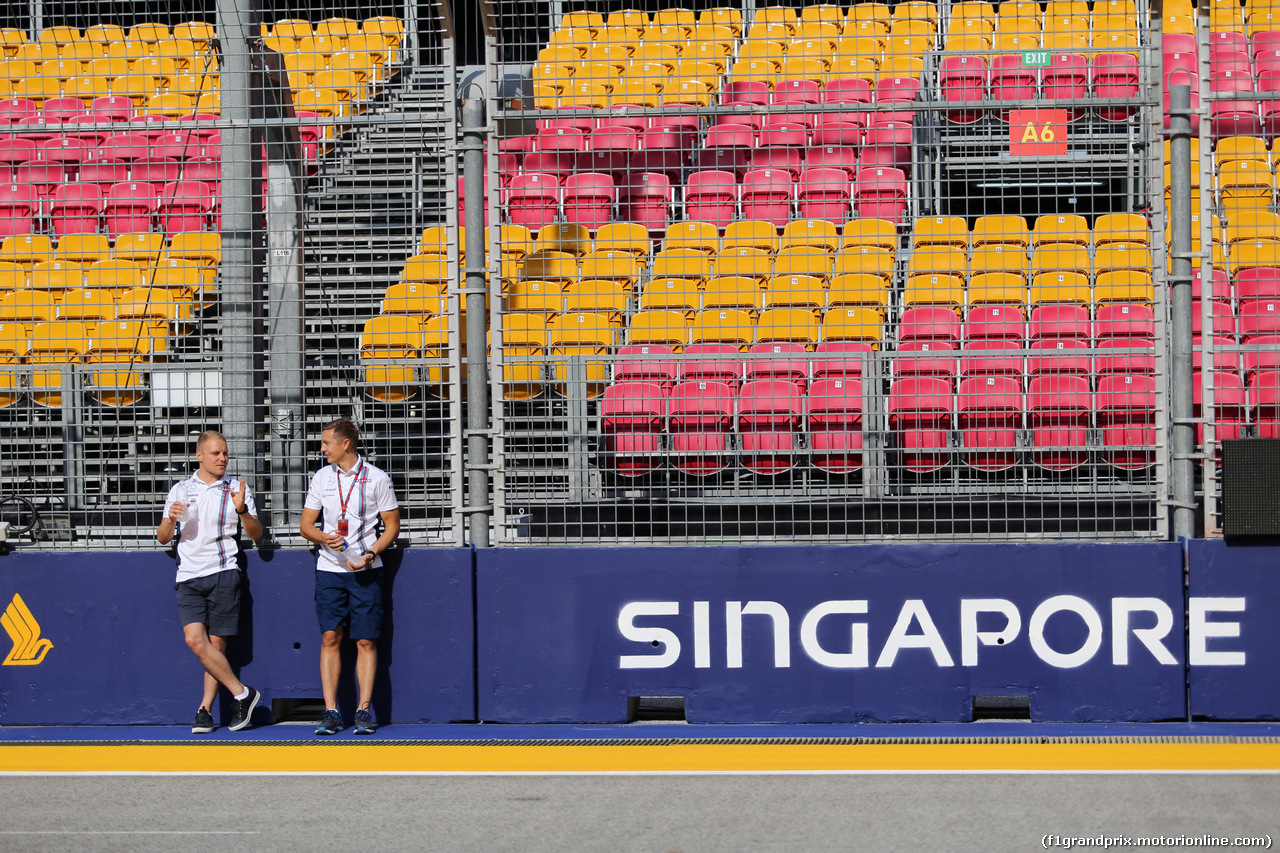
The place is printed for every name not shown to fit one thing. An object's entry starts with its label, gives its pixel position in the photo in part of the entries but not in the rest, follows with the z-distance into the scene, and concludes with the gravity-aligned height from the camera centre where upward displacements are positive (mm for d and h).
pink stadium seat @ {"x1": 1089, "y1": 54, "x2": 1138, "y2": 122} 22328 +3565
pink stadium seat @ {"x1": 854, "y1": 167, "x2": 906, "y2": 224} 18531 +1933
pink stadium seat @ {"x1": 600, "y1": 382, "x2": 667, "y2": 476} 13677 +83
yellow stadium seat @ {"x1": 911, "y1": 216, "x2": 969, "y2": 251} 16219 +1424
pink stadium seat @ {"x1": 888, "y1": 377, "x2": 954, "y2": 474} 13211 +68
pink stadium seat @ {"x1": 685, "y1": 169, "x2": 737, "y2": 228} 17844 +1901
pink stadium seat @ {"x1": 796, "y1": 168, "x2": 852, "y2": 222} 17812 +1805
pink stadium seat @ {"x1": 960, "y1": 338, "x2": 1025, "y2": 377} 14664 +445
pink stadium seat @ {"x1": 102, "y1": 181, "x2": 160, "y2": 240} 21031 +2177
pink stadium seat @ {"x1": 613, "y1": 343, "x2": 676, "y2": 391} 13750 +385
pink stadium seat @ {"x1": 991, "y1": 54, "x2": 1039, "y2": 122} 24375 +3807
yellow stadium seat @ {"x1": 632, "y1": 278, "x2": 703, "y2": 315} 15992 +968
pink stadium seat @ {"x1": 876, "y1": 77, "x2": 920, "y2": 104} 23230 +3515
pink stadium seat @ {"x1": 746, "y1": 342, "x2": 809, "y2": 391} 14387 +435
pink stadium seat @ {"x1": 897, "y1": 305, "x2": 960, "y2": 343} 16125 +748
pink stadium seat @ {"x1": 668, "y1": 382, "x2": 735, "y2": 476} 13633 +65
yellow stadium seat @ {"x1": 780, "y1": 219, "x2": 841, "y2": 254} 16828 +1457
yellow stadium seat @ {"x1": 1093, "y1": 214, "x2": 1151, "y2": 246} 15884 +1446
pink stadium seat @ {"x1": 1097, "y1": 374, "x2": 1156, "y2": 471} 13477 +55
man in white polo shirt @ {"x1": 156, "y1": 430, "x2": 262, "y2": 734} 13586 -749
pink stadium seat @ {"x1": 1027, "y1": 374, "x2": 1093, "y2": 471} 13414 +47
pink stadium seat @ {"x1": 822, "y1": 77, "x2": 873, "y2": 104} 22814 +3552
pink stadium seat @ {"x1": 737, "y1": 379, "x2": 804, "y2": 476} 13539 +54
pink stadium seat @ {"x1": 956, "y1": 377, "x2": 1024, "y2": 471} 13516 +33
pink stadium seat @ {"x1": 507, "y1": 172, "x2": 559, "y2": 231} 15889 +1781
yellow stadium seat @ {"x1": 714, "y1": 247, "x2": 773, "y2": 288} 14312 +1166
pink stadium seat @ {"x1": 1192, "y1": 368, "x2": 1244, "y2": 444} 15141 +177
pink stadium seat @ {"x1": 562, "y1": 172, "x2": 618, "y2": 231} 15391 +1869
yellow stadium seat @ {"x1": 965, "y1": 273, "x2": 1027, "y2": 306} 15269 +939
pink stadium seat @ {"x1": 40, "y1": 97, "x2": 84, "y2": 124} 27781 +4126
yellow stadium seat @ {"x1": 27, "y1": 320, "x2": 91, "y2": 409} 14562 +661
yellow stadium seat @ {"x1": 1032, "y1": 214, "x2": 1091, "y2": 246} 17016 +1468
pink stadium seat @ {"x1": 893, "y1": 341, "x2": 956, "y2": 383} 14179 +412
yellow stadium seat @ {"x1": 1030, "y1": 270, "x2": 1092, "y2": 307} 15241 +958
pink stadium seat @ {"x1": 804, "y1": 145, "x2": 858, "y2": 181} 19267 +2364
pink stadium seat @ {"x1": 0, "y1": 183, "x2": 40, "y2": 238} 21559 +2287
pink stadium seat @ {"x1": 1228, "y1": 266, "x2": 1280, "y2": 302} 17281 +1075
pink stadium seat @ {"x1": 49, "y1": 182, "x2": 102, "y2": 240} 21328 +2208
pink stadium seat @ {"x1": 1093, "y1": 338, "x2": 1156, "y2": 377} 13867 +408
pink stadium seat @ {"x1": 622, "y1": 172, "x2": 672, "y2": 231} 18462 +2178
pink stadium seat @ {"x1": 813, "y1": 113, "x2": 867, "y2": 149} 20969 +2769
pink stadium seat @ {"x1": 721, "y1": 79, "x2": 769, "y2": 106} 25562 +3780
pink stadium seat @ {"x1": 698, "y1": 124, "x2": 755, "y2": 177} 19636 +2649
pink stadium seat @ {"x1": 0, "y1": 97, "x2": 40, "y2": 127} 27497 +3997
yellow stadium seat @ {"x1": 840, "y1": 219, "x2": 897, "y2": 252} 17047 +1480
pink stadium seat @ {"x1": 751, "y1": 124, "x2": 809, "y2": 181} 19578 +2512
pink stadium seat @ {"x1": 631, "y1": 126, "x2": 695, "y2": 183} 14523 +2213
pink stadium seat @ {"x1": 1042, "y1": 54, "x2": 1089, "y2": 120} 23719 +3766
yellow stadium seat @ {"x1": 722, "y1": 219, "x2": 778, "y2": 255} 17534 +1566
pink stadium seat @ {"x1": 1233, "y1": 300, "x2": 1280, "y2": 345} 16781 +804
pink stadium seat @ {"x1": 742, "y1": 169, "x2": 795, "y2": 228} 17906 +1910
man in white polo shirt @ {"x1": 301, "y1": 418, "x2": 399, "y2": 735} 13414 -739
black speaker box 13117 -331
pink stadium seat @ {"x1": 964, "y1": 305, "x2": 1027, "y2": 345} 15750 +739
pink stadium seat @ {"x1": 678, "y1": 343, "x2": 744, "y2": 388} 13895 +393
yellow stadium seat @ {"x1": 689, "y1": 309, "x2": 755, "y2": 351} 15508 +710
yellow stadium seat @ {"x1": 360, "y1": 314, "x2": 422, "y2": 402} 13948 +527
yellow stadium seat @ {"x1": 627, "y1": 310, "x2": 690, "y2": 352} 15336 +706
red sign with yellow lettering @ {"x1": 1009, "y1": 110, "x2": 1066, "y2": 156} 13690 +1848
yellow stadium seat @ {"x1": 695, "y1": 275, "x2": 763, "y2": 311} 16109 +996
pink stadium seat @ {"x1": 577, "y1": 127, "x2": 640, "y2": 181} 14686 +2144
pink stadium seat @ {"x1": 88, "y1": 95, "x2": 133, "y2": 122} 28141 +4066
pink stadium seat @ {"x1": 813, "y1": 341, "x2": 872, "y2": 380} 14062 +453
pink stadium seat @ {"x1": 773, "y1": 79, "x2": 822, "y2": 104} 24247 +3633
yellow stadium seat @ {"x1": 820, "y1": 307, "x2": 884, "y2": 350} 15198 +698
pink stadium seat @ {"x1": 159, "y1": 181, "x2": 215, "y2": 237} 21734 +2230
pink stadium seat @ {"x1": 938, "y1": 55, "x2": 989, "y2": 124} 23812 +3736
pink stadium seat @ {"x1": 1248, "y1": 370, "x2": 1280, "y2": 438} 14281 +150
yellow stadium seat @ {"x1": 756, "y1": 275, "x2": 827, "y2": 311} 16531 +1004
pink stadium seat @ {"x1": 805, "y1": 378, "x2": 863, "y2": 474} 13578 +52
